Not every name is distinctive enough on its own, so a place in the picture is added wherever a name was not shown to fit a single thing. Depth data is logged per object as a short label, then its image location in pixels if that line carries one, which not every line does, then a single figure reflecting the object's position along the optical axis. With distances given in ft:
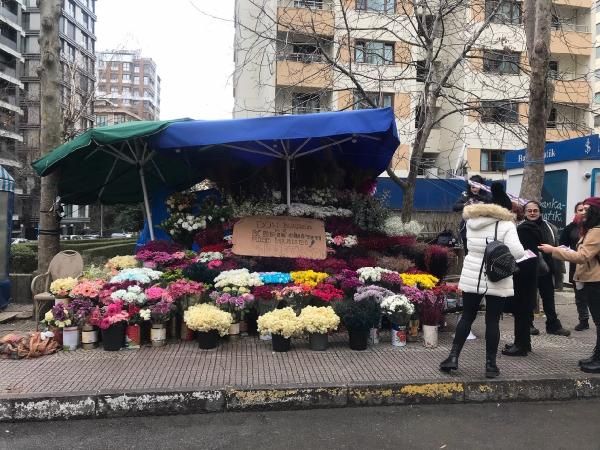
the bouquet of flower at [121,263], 25.91
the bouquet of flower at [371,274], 22.20
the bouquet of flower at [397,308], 19.77
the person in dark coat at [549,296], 22.74
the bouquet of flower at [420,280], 22.25
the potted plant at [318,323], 19.11
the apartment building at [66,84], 77.10
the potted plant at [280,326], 18.94
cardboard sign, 25.49
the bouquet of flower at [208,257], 24.12
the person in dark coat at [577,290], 24.20
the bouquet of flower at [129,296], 19.89
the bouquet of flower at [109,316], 19.25
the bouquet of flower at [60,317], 19.57
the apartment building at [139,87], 376.48
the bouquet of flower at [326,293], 20.89
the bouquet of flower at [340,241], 26.45
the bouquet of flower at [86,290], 20.52
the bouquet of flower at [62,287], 21.38
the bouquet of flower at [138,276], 21.66
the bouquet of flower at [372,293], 20.18
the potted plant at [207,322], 19.20
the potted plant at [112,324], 19.29
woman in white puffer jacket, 16.56
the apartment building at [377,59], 34.47
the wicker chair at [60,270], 26.37
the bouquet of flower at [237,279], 21.47
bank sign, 35.04
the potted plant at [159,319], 19.61
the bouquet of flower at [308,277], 22.38
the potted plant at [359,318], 19.25
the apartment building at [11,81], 156.25
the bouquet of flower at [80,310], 19.75
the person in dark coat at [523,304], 19.53
